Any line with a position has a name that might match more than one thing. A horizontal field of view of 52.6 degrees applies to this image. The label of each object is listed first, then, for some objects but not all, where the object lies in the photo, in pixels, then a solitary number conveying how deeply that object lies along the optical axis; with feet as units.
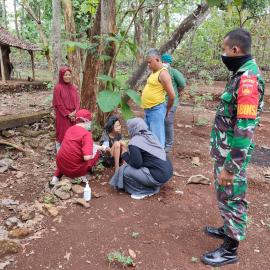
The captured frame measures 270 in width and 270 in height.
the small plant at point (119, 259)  7.35
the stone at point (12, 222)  8.86
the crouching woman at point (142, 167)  10.34
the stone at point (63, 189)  10.30
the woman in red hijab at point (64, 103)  13.63
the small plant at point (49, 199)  10.04
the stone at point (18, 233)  8.25
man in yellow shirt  11.92
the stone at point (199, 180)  11.85
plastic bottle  10.09
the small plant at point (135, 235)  8.44
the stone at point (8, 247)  7.60
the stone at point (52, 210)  9.28
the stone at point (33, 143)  16.00
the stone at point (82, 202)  9.83
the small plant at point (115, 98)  9.58
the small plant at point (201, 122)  20.73
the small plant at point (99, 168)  12.42
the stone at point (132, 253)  7.75
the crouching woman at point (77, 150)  10.87
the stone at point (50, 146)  15.82
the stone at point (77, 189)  10.70
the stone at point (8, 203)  10.23
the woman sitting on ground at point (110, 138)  12.47
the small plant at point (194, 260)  7.69
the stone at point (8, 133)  16.10
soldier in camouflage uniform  6.36
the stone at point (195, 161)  14.07
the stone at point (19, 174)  12.64
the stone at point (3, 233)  8.24
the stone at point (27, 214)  9.06
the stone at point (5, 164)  13.02
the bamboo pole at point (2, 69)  35.92
